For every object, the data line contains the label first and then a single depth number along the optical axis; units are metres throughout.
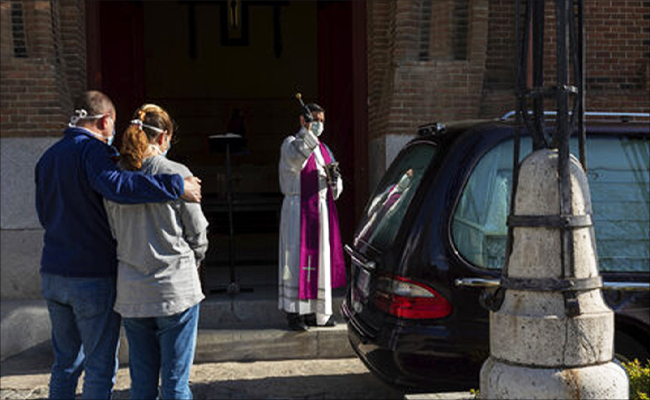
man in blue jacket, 3.54
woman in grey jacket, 3.37
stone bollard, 2.25
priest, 6.02
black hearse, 3.73
